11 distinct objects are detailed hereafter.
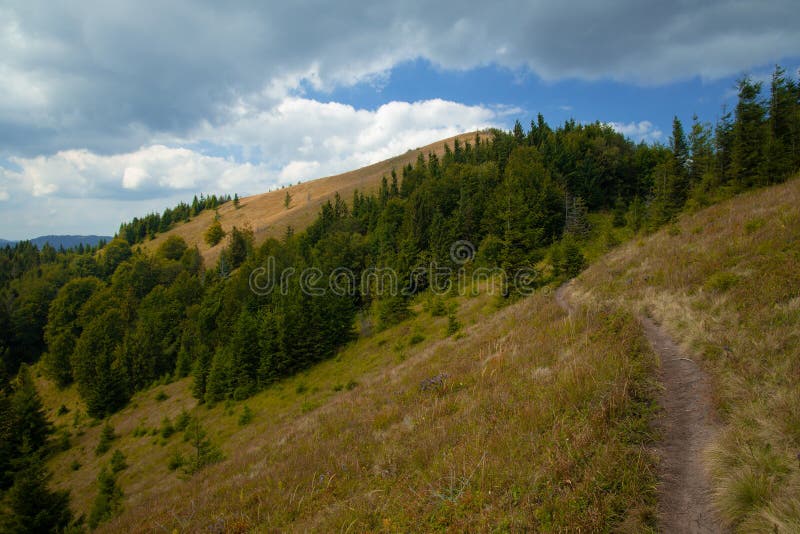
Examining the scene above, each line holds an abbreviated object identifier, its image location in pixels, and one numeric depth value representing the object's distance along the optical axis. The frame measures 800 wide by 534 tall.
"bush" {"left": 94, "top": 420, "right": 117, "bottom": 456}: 38.88
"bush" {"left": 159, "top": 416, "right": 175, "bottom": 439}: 36.00
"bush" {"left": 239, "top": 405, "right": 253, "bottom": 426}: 33.16
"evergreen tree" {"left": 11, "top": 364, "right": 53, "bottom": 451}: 38.53
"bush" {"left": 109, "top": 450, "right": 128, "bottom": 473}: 31.47
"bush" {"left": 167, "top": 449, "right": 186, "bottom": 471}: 25.88
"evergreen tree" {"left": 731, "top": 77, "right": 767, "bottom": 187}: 34.73
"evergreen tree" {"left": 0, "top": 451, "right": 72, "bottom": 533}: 16.91
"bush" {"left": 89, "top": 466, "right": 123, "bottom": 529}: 18.47
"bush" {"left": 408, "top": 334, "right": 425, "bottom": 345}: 31.62
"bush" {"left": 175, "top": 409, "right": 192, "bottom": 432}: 36.28
